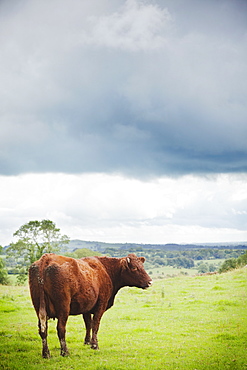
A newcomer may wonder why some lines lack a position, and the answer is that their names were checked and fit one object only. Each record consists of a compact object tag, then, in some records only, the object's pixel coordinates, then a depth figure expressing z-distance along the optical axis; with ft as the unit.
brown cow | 30.96
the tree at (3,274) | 144.21
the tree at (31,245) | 138.21
